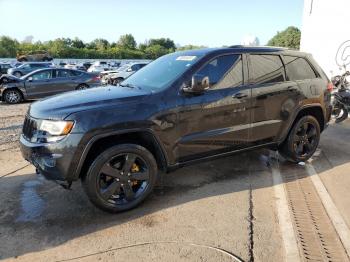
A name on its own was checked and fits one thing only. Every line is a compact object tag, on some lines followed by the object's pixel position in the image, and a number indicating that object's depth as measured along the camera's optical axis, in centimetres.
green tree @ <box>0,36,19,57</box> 7519
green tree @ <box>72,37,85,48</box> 10529
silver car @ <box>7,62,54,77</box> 2375
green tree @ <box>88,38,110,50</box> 10597
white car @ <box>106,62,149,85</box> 1888
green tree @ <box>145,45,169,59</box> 9624
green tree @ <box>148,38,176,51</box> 12954
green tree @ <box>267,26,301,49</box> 7481
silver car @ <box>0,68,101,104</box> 1425
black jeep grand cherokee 379
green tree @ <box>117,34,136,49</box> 12900
